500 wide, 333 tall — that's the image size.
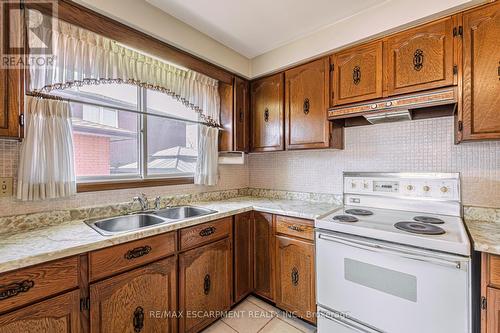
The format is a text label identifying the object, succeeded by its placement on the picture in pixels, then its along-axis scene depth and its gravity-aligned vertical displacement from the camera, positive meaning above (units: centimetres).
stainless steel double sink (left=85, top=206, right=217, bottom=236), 159 -41
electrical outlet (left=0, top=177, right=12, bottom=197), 129 -12
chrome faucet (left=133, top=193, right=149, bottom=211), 183 -29
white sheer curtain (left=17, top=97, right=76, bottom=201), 134 +8
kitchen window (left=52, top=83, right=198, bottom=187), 171 +28
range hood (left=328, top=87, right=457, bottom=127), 148 +41
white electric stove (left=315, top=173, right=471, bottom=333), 118 -57
